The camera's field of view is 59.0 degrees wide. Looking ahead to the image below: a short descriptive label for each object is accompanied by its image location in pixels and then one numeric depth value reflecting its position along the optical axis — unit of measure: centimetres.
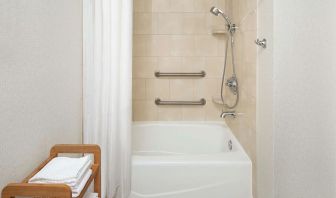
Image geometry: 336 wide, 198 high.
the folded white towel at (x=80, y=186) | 102
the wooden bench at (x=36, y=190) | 91
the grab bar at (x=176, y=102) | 289
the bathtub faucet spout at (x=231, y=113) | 233
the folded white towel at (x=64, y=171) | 100
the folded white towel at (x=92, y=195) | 129
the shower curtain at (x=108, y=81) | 175
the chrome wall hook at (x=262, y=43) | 155
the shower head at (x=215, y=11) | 230
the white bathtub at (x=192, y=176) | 182
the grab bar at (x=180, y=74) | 287
